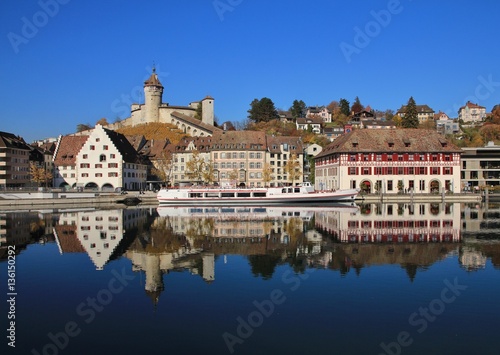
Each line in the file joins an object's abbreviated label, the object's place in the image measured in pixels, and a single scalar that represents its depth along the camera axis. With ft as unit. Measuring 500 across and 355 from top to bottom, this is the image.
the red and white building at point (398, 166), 251.19
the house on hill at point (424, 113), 537.11
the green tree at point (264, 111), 484.74
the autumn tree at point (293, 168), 295.89
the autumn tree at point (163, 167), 320.09
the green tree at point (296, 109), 554.87
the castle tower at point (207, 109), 465.88
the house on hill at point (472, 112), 581.73
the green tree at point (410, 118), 362.53
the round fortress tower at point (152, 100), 485.56
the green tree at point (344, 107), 560.61
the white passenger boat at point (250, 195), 220.43
